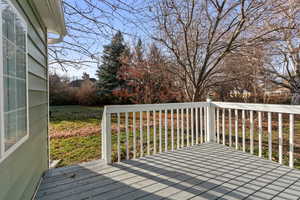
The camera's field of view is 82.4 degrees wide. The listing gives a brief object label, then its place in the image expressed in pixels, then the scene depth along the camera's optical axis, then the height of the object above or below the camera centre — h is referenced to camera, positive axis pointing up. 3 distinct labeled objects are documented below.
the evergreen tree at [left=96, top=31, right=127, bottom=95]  14.35 +1.58
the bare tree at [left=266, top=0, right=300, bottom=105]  4.47 +1.66
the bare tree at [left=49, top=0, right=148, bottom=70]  3.69 +1.74
